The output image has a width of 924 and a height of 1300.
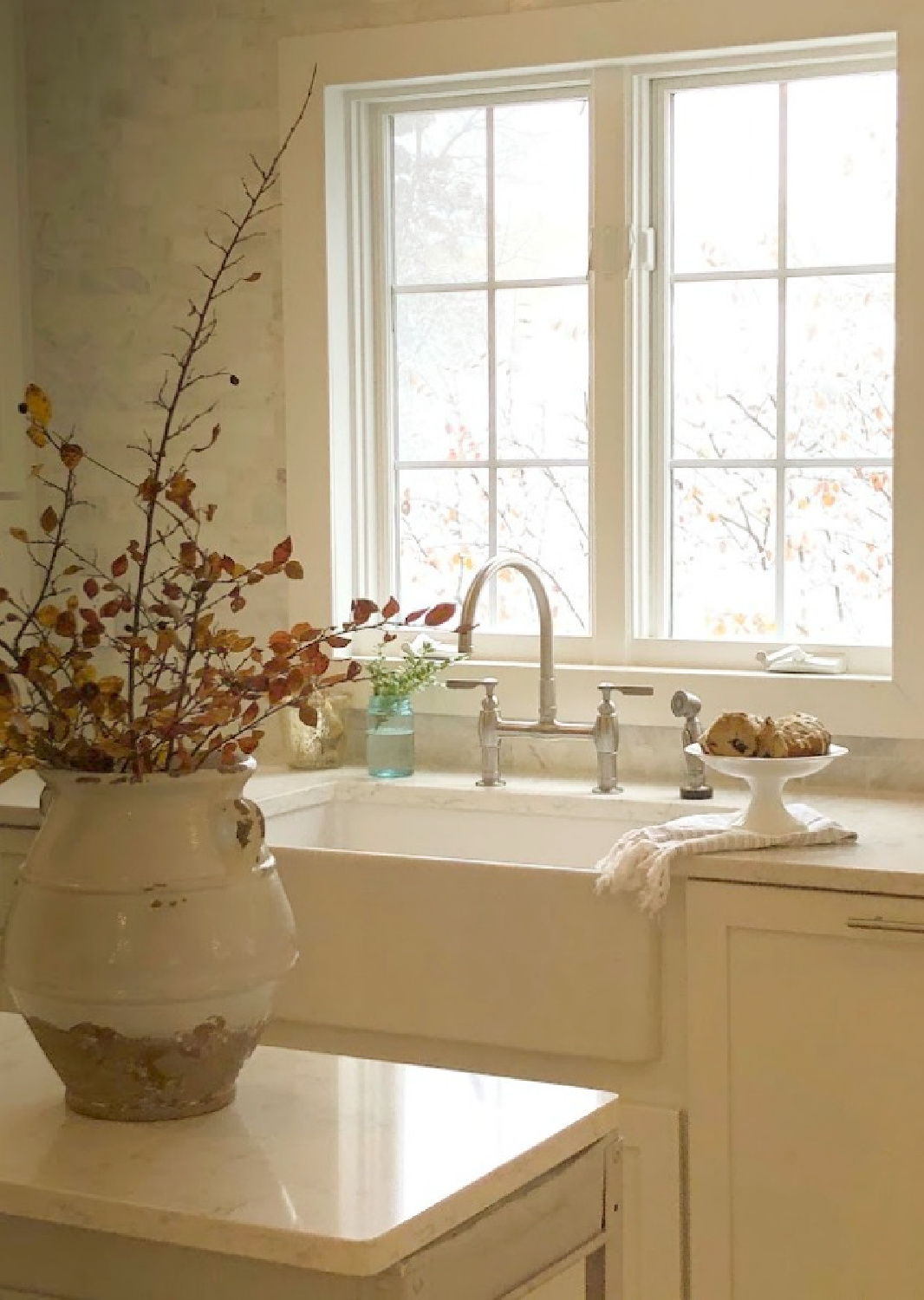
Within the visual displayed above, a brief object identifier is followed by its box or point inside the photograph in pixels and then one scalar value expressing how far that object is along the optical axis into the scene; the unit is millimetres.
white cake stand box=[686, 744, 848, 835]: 2705
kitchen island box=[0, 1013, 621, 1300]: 1266
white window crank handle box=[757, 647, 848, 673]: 3293
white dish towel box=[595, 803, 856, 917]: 2680
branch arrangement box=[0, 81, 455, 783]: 1430
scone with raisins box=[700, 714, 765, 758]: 2717
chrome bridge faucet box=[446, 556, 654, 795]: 3309
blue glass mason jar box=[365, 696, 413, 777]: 3498
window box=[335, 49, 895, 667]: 3338
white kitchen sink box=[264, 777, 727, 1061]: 2766
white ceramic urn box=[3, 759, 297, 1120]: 1446
